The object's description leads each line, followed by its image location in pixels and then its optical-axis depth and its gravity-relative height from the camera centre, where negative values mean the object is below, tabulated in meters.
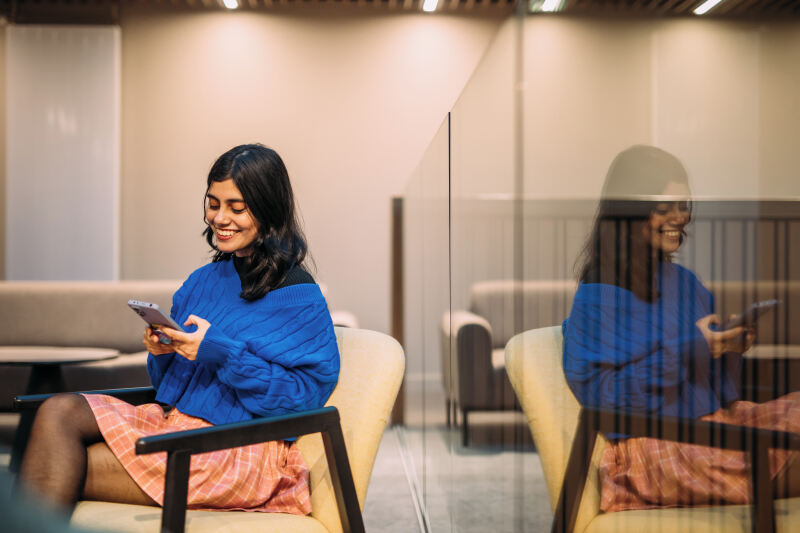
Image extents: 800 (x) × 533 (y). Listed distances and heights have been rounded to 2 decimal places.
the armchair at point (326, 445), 1.15 -0.38
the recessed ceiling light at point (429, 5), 5.12 +1.99
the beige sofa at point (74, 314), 3.74 -0.29
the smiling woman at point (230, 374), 1.36 -0.26
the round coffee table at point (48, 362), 2.61 -0.40
